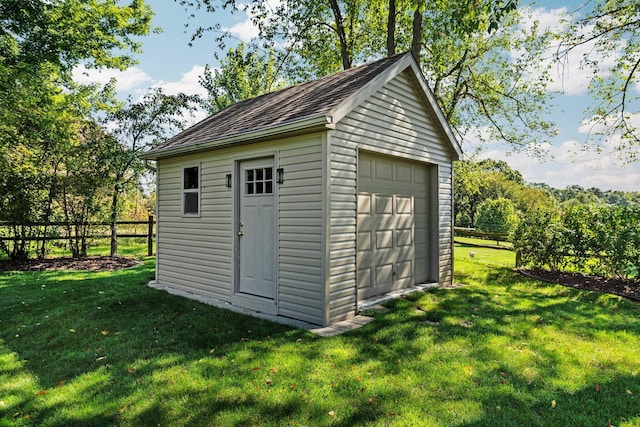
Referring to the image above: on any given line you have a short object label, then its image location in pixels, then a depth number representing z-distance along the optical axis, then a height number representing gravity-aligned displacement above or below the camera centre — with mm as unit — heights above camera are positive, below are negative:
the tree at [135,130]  11641 +2976
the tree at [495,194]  42969 +2637
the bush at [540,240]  8508 -633
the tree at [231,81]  20234 +7782
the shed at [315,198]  4984 +289
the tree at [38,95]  9438 +3336
